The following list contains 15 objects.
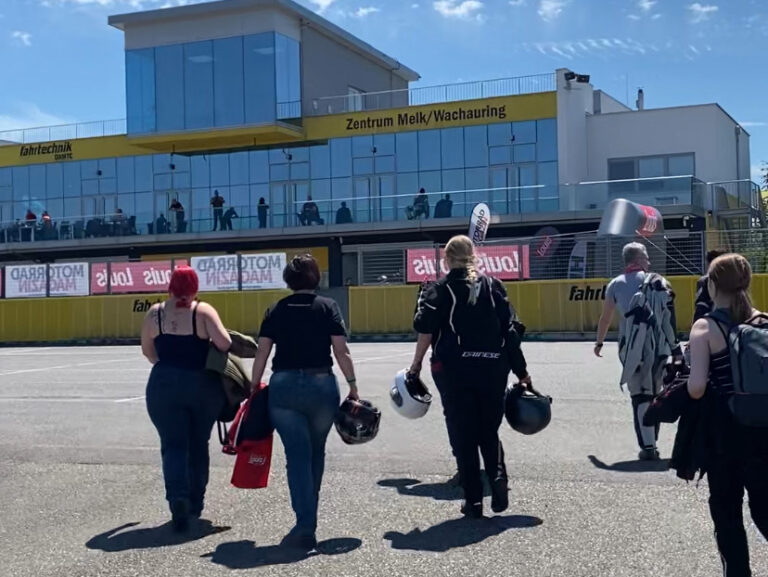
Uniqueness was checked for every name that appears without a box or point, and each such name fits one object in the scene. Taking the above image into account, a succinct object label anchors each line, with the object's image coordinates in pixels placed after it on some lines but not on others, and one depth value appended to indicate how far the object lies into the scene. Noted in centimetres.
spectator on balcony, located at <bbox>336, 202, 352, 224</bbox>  3850
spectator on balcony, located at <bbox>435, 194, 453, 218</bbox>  3700
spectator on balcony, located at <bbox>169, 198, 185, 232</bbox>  4141
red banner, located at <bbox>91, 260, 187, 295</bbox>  3112
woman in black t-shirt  576
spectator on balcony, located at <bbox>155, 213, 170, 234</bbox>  4162
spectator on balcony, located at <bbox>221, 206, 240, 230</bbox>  4059
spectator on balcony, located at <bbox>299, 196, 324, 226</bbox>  3891
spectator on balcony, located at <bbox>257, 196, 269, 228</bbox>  3966
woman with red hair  608
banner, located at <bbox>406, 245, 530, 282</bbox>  2689
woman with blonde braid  612
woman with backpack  434
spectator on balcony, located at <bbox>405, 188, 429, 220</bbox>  3744
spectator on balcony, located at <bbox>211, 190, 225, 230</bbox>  4085
